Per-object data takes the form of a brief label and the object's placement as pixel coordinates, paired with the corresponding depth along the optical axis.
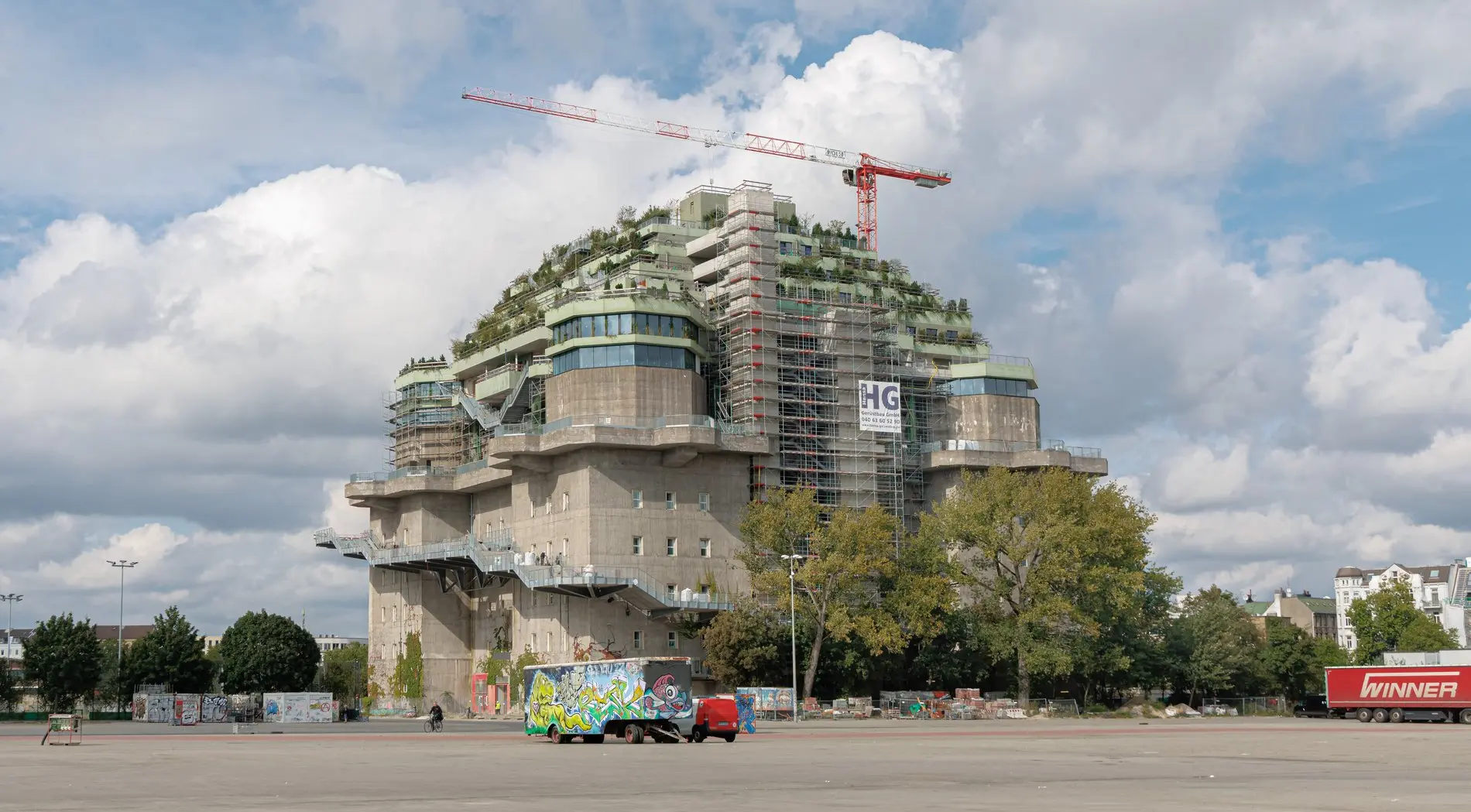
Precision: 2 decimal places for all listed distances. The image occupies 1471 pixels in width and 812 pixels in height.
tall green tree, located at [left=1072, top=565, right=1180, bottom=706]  108.31
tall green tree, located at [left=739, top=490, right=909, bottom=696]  102.06
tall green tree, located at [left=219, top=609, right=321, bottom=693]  142.00
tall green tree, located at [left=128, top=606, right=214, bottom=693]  129.88
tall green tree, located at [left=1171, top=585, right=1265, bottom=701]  120.25
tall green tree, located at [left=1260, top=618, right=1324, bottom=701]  136.25
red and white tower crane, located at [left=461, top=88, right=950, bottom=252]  147.50
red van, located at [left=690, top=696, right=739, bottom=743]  61.34
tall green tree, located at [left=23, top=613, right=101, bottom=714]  123.50
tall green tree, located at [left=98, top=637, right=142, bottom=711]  131.00
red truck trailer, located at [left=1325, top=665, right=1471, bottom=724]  84.44
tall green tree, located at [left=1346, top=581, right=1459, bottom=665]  145.88
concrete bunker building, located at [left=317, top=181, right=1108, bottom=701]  110.38
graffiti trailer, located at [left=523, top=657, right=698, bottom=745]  59.00
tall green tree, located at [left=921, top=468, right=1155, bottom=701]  103.50
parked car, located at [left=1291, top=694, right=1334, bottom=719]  100.44
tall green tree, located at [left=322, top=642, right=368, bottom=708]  180.00
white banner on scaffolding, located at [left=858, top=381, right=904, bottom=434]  117.81
